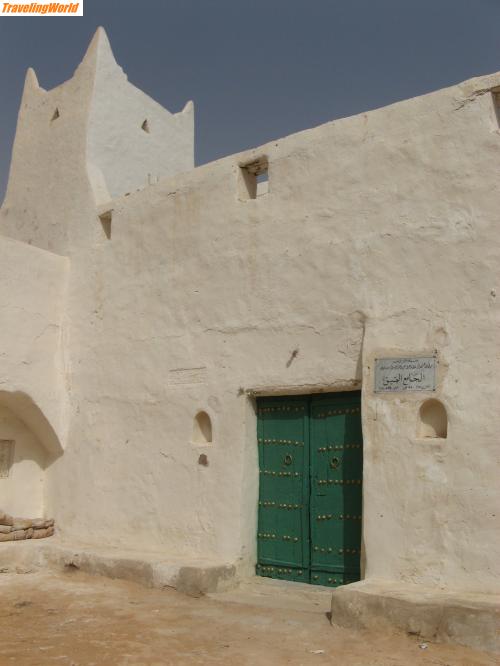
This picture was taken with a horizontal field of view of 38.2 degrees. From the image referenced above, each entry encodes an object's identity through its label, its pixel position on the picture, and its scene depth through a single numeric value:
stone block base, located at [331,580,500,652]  4.37
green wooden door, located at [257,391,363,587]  5.98
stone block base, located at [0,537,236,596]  6.05
